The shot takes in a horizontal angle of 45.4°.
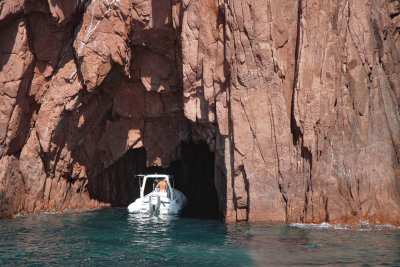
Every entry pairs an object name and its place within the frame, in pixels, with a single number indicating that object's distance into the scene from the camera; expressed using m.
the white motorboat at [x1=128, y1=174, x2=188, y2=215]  24.31
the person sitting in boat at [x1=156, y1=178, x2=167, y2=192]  27.92
